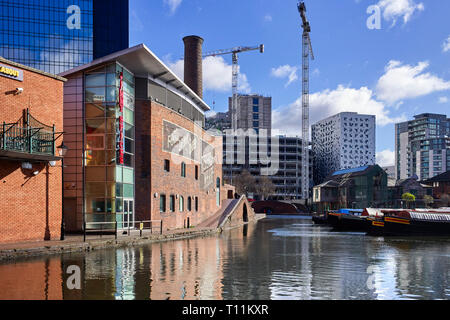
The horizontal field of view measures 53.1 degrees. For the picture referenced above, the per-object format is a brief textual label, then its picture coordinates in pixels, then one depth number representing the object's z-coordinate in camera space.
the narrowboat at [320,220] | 64.95
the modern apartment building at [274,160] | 139.75
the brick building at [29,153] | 21.53
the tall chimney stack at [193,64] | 61.03
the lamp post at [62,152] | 22.91
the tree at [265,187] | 125.75
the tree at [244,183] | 121.69
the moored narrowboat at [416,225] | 38.50
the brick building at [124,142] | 30.36
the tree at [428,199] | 99.19
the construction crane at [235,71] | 148.90
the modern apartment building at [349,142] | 186.62
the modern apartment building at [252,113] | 168.75
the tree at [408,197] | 87.94
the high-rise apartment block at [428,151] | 171.25
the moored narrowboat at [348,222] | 47.17
